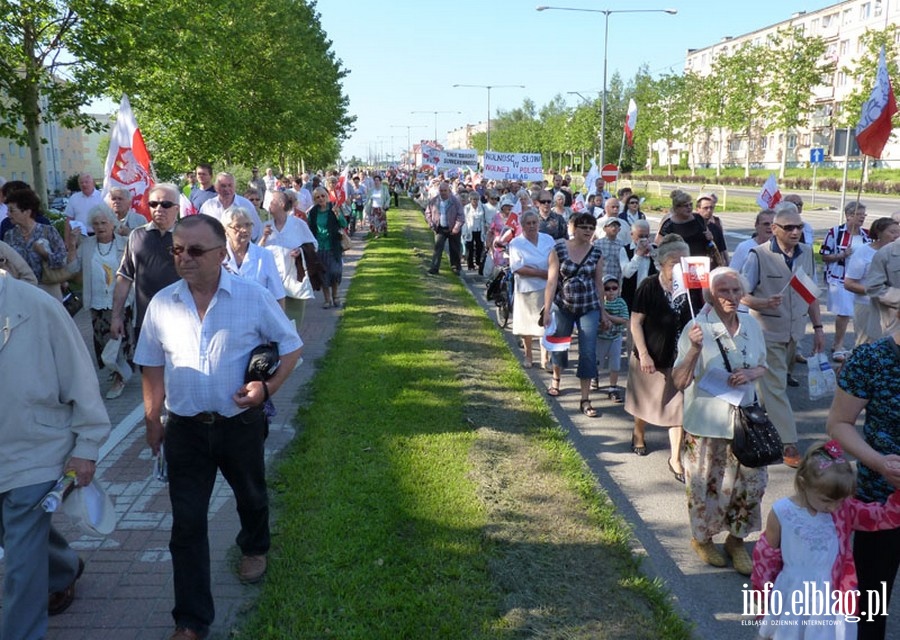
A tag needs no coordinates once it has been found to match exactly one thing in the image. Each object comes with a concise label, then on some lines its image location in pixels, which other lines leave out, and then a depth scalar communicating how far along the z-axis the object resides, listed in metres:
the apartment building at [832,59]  73.50
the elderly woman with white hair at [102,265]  7.52
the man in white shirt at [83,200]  10.48
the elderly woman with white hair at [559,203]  13.49
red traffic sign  21.95
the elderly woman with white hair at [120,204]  7.34
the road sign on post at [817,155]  28.20
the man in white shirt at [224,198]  8.84
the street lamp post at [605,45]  34.28
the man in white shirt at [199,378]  3.54
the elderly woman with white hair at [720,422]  4.43
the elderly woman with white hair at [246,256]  5.72
